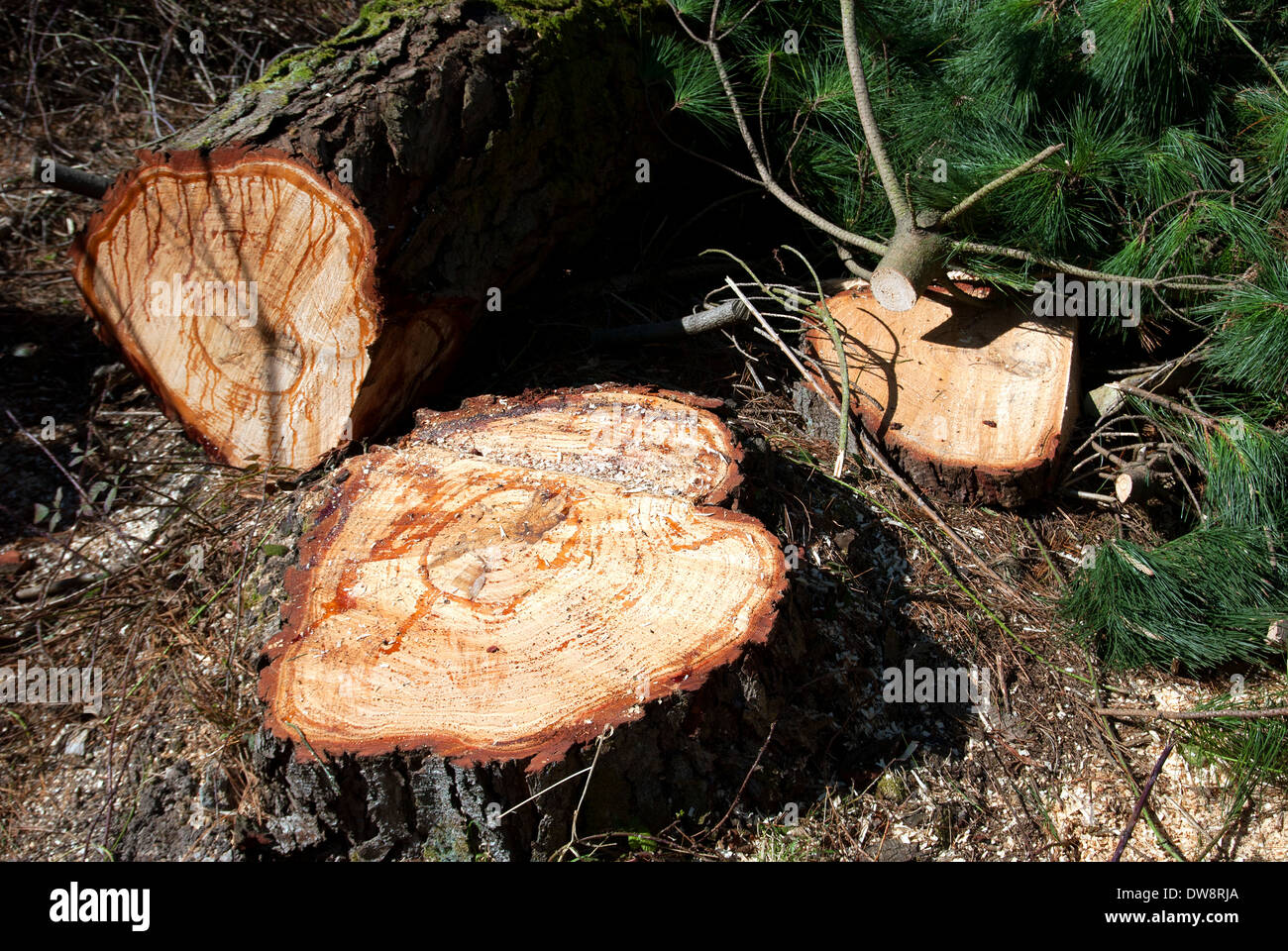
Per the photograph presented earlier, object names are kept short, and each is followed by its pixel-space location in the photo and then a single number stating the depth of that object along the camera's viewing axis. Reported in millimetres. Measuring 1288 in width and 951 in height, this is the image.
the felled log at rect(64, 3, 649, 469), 2123
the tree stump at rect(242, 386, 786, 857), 1517
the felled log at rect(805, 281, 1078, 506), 2291
